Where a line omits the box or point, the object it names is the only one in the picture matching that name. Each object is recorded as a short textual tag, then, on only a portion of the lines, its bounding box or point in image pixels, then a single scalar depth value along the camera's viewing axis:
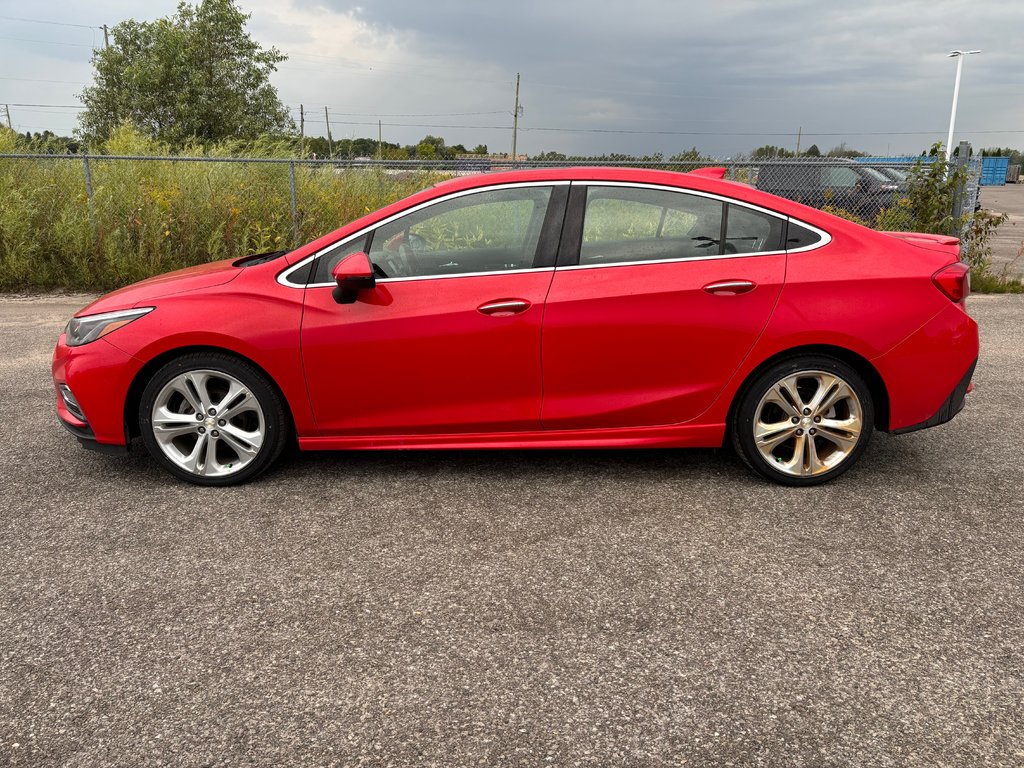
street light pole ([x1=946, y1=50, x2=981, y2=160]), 33.98
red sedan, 4.12
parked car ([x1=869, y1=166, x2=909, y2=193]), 11.40
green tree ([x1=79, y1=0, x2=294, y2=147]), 38.53
